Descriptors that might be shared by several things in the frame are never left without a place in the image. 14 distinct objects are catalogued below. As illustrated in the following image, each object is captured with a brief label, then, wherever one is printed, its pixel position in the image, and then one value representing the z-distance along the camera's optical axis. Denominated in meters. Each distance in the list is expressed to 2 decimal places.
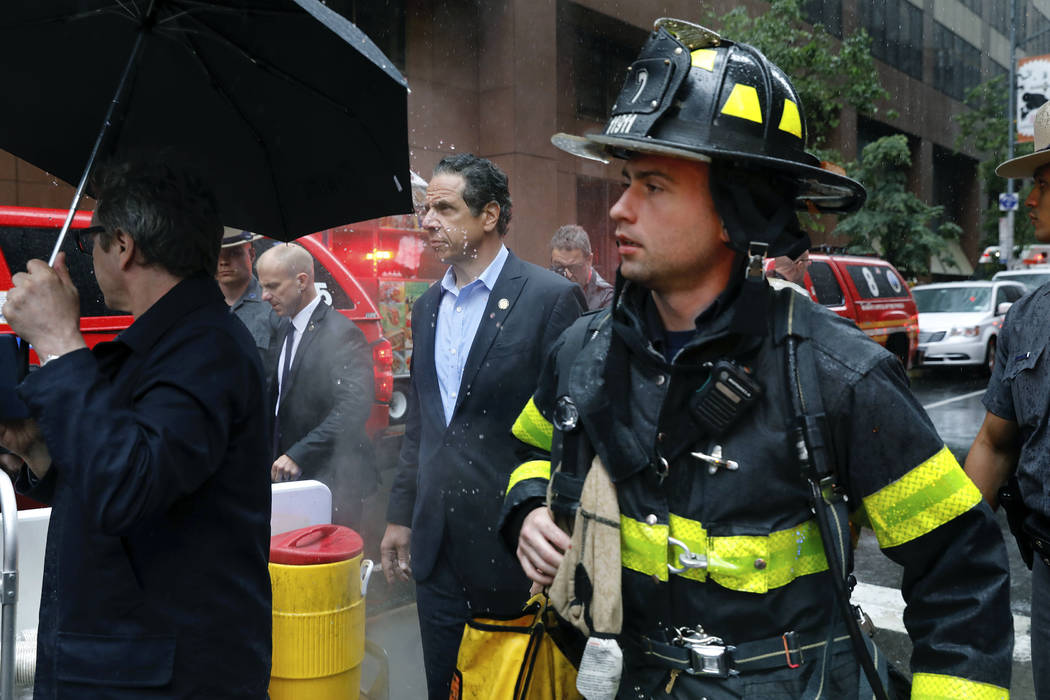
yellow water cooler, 2.96
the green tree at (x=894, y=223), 24.56
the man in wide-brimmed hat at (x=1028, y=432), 2.60
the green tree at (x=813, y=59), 16.27
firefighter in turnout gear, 1.67
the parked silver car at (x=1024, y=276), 22.73
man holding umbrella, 1.83
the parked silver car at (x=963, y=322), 17.70
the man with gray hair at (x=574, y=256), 6.49
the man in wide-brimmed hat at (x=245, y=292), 5.26
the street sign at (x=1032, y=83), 22.38
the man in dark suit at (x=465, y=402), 3.08
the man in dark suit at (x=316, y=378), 4.88
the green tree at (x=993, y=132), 28.59
